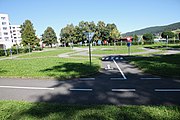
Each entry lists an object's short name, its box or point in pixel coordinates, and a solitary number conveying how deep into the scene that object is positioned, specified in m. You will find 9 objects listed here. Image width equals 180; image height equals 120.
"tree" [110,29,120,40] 49.57
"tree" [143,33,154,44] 66.32
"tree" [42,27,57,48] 70.70
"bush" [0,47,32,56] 28.52
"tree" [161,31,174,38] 73.16
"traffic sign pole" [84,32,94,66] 11.00
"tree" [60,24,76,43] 66.91
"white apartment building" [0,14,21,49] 66.99
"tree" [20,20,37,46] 45.38
